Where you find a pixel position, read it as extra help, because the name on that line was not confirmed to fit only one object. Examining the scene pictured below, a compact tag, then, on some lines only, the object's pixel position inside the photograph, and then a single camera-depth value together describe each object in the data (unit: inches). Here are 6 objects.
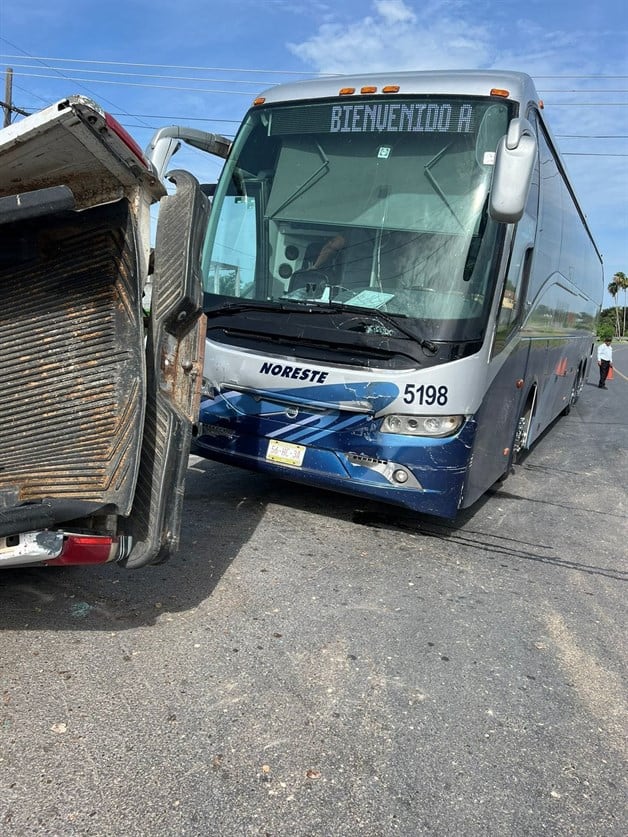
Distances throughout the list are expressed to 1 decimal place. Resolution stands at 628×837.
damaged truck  114.9
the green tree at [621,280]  4366.1
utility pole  765.3
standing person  796.0
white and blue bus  187.2
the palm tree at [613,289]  4493.1
